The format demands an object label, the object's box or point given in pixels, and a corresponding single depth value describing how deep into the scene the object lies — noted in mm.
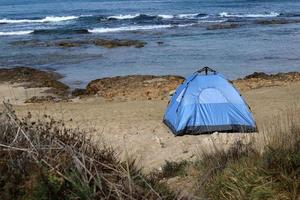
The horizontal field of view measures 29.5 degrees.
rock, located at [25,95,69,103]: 16930
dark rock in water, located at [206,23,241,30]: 38072
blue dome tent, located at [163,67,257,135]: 11594
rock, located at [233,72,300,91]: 17891
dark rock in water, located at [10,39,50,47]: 31641
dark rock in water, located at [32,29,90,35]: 38812
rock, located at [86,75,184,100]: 17109
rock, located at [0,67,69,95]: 19078
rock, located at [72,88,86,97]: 17828
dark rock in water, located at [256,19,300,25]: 40375
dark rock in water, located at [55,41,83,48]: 30941
